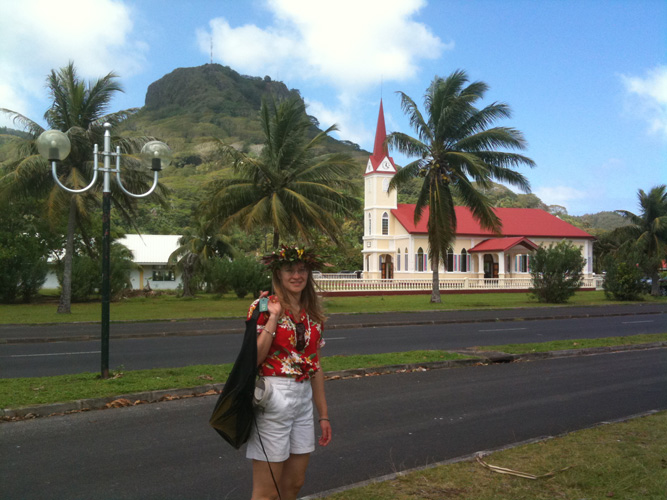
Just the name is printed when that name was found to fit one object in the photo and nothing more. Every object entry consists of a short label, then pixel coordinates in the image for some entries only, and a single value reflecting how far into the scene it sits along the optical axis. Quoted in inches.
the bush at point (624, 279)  1306.6
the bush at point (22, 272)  1194.0
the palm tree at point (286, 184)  1043.3
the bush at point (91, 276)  1248.2
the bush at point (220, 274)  1268.5
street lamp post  373.1
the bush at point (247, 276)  1263.5
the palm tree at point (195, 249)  1450.5
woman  139.2
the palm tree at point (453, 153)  1163.3
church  1971.0
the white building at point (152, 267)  1989.4
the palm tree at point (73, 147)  925.8
